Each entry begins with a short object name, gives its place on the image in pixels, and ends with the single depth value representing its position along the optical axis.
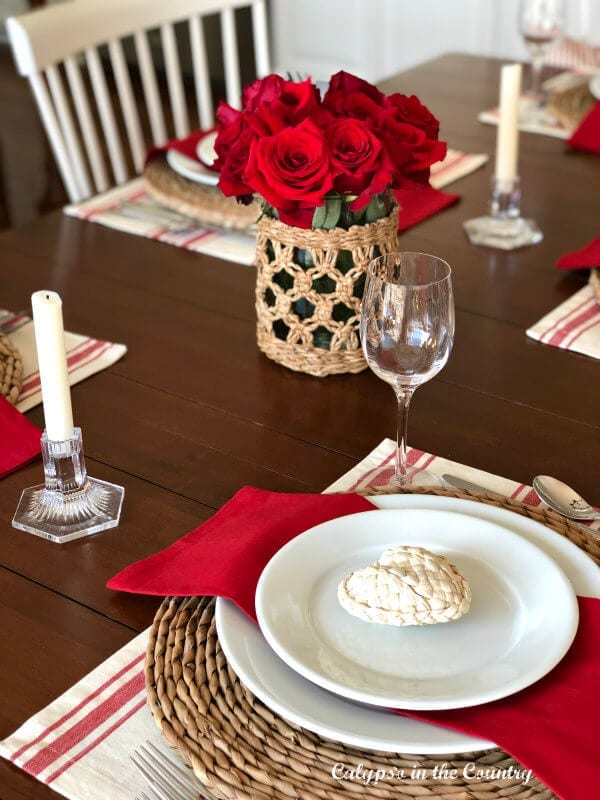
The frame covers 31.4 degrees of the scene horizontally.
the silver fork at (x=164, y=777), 0.62
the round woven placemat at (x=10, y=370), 1.06
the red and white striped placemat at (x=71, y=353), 1.10
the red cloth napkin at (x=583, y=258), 1.27
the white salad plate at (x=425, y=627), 0.64
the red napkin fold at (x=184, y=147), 1.54
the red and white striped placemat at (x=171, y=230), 1.40
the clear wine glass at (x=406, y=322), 0.83
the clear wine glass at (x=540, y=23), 1.78
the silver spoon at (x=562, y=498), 0.87
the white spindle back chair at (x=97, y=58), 1.69
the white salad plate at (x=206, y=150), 1.50
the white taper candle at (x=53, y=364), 0.82
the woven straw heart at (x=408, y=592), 0.67
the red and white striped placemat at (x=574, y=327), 1.16
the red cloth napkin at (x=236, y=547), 0.74
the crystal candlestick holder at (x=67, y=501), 0.87
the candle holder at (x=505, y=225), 1.40
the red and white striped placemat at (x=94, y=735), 0.64
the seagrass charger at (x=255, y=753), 0.60
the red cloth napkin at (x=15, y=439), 0.97
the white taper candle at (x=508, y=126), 1.37
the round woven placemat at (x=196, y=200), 1.42
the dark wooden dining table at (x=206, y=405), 0.79
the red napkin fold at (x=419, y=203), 1.47
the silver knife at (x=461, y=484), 0.90
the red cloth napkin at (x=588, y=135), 1.68
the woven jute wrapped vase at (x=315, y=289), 1.04
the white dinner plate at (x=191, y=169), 1.47
